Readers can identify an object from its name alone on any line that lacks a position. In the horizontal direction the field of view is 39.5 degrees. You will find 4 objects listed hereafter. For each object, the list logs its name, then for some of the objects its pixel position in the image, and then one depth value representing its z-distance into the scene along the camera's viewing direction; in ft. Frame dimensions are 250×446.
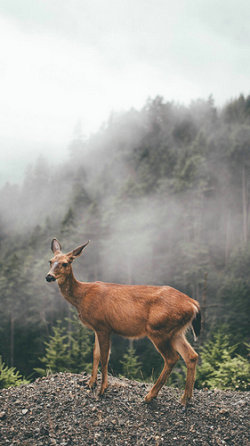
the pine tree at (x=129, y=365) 51.15
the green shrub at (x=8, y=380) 27.61
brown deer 18.48
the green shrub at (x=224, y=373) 29.50
